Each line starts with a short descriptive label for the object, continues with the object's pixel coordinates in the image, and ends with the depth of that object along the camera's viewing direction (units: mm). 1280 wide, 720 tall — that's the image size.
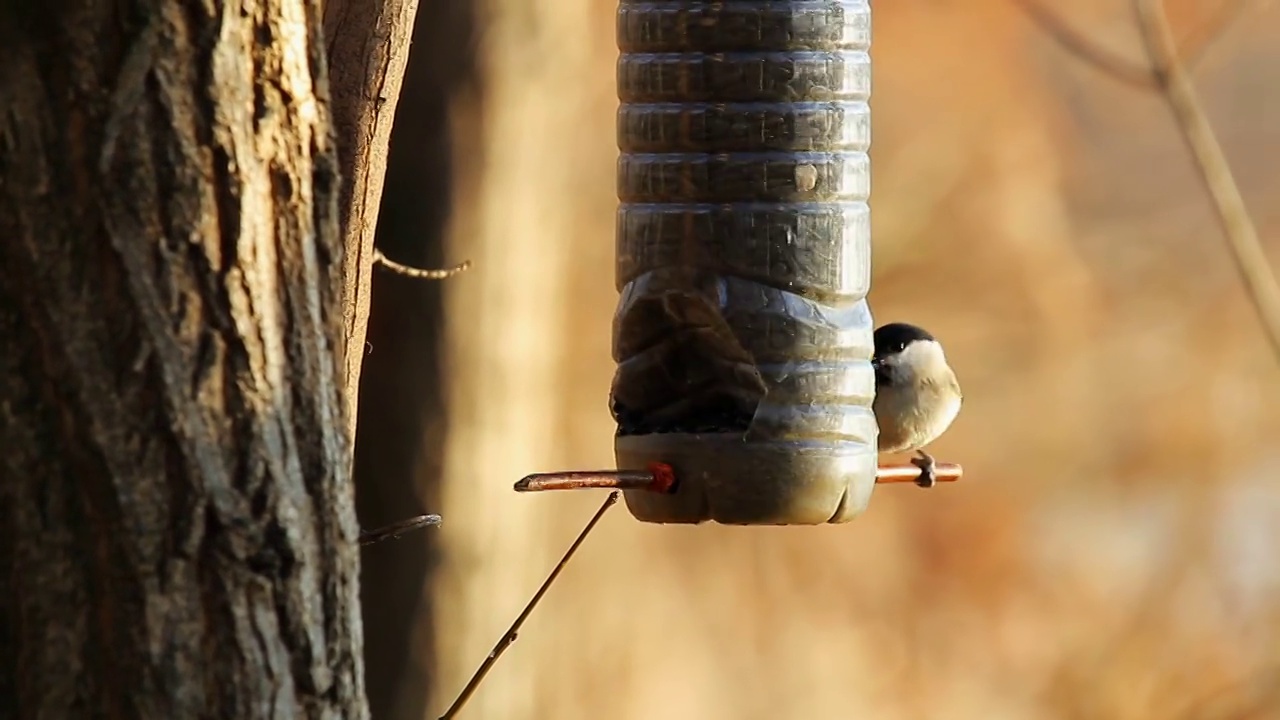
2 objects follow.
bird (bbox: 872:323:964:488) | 7266
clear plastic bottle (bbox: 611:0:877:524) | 5676
